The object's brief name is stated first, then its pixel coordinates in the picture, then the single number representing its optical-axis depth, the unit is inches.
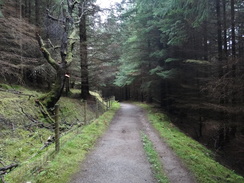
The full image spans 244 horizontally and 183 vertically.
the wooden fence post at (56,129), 197.3
